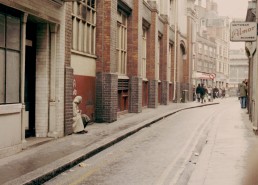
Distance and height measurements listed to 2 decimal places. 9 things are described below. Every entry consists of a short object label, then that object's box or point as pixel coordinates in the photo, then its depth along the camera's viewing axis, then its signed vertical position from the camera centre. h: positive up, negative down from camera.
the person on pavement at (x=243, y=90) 29.44 -0.02
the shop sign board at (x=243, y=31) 13.57 +1.69
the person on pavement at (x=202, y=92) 42.26 -0.23
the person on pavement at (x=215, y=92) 63.56 -0.35
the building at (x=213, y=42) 74.54 +8.14
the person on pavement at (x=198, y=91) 42.78 -0.19
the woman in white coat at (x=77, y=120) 14.39 -0.96
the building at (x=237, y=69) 109.19 +4.83
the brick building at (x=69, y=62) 10.49 +0.87
